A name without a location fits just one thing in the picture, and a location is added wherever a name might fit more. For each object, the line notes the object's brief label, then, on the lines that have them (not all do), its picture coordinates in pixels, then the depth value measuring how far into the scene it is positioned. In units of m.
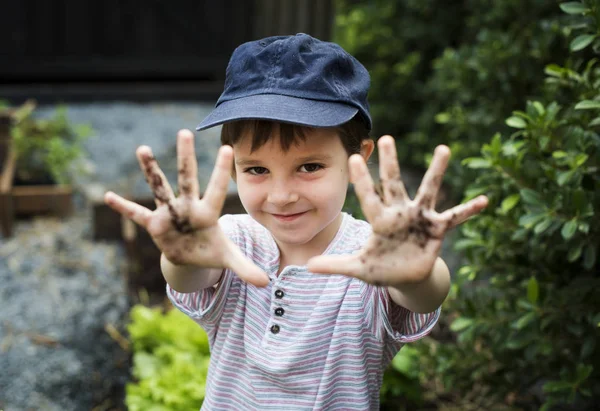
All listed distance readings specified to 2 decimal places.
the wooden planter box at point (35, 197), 4.46
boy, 1.43
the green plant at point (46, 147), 4.57
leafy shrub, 2.13
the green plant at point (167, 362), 2.61
